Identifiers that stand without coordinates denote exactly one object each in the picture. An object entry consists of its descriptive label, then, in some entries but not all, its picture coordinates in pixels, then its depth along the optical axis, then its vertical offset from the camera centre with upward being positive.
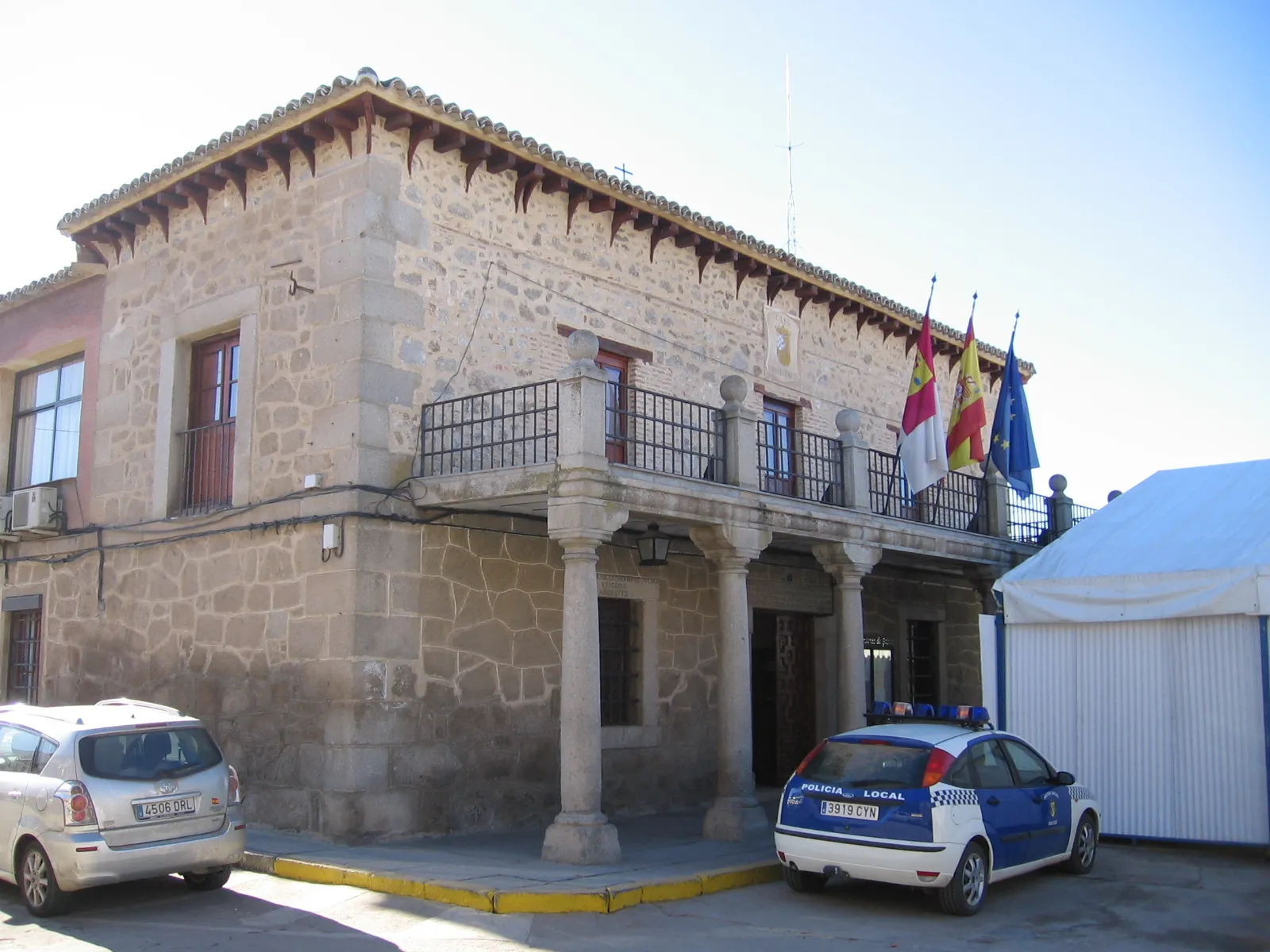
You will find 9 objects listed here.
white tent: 10.61 -0.09
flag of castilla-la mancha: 13.81 +2.48
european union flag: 15.58 +2.85
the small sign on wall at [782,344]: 15.84 +4.09
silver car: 7.96 -1.03
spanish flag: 14.80 +2.94
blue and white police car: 8.09 -1.10
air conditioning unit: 14.21 +1.63
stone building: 10.87 +1.61
